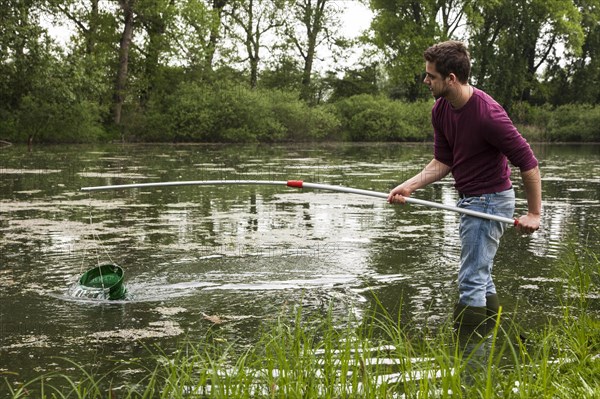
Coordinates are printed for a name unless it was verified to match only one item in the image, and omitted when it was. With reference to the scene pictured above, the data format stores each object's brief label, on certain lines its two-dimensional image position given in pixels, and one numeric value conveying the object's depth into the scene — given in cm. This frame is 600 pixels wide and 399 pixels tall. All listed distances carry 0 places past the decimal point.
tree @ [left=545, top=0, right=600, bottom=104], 5541
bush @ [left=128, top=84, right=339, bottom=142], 3897
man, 452
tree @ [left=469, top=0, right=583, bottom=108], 5166
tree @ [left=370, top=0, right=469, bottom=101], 5028
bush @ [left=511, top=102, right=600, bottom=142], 4662
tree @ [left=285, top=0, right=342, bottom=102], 5022
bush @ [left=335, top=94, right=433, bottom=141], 4381
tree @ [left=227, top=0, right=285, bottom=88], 4738
